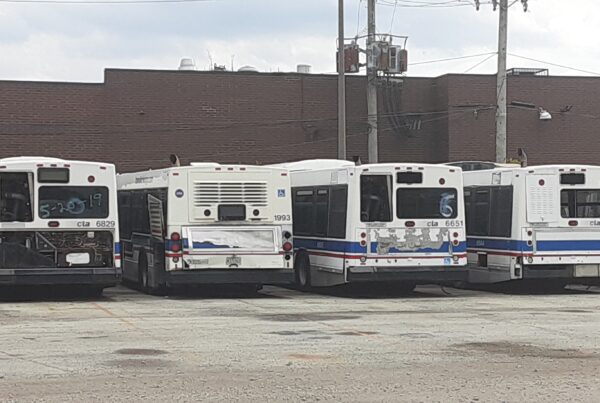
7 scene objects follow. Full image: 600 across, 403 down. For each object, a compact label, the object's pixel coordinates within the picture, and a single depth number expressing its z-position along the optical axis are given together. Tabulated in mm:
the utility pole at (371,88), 28312
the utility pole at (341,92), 27312
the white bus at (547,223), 20031
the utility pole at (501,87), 27344
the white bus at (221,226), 18922
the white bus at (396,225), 19281
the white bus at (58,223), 17984
